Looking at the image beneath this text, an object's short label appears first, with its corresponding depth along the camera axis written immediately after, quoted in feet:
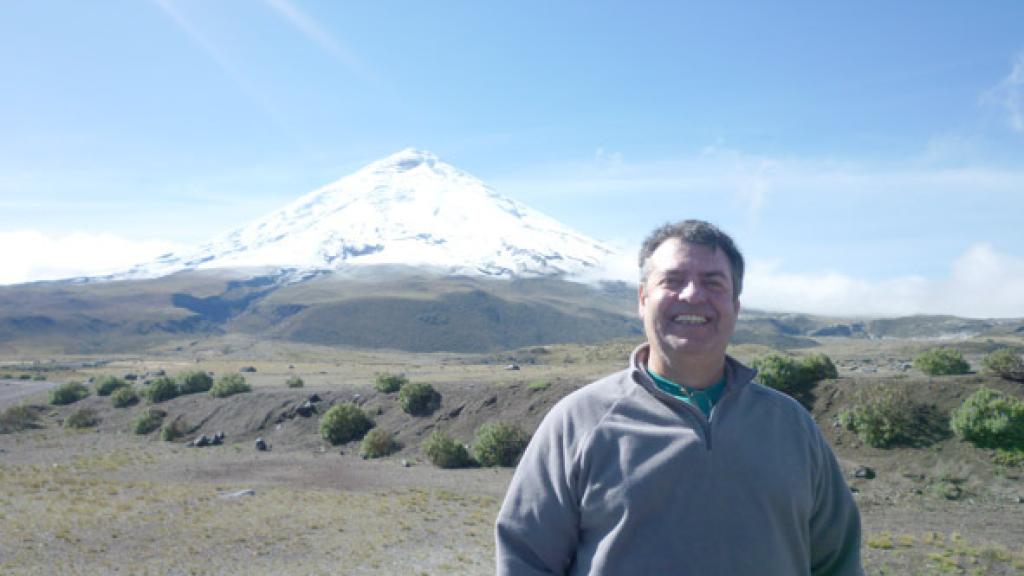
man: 8.00
